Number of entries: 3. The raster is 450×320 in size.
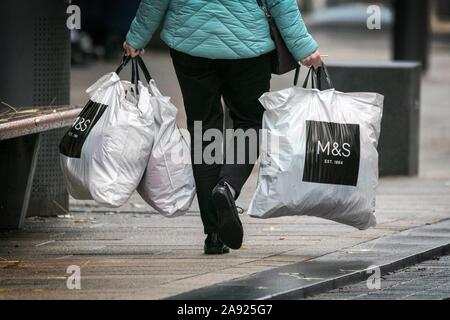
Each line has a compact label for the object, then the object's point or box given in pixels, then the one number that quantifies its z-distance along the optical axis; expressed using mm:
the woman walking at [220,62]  13359
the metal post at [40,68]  16312
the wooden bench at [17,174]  15937
